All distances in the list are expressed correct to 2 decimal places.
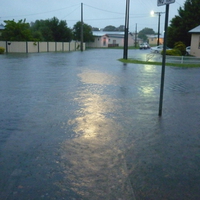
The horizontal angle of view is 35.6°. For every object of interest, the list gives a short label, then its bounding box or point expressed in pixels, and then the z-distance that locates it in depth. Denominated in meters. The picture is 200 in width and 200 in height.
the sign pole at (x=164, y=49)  7.35
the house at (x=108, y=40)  97.38
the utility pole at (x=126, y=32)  30.11
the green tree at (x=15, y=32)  47.88
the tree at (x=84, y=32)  85.13
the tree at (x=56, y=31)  65.12
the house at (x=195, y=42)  33.91
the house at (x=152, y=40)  164.50
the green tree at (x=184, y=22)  40.41
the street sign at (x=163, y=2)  7.15
